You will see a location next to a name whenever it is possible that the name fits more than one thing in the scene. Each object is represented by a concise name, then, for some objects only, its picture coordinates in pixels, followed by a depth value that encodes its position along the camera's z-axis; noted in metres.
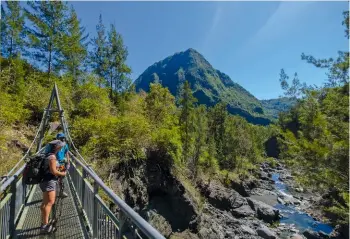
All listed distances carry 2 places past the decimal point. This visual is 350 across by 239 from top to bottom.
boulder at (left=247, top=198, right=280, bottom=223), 27.73
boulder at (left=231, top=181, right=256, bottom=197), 37.90
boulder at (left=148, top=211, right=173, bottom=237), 14.88
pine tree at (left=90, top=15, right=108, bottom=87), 28.12
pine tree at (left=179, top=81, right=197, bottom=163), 30.47
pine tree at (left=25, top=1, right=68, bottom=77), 21.75
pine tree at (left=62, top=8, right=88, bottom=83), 23.69
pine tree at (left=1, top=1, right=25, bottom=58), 21.98
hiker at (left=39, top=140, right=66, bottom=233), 5.27
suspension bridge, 3.14
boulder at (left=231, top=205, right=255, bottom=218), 28.06
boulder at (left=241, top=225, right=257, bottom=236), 22.73
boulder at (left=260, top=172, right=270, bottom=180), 53.88
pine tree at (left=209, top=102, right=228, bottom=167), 51.94
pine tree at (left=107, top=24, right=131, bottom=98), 27.95
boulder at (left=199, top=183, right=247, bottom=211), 29.04
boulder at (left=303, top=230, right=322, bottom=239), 21.75
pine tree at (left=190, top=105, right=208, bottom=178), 31.69
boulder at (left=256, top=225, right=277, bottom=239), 22.11
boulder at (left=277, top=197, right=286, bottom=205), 35.02
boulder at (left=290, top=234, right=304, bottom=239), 21.70
